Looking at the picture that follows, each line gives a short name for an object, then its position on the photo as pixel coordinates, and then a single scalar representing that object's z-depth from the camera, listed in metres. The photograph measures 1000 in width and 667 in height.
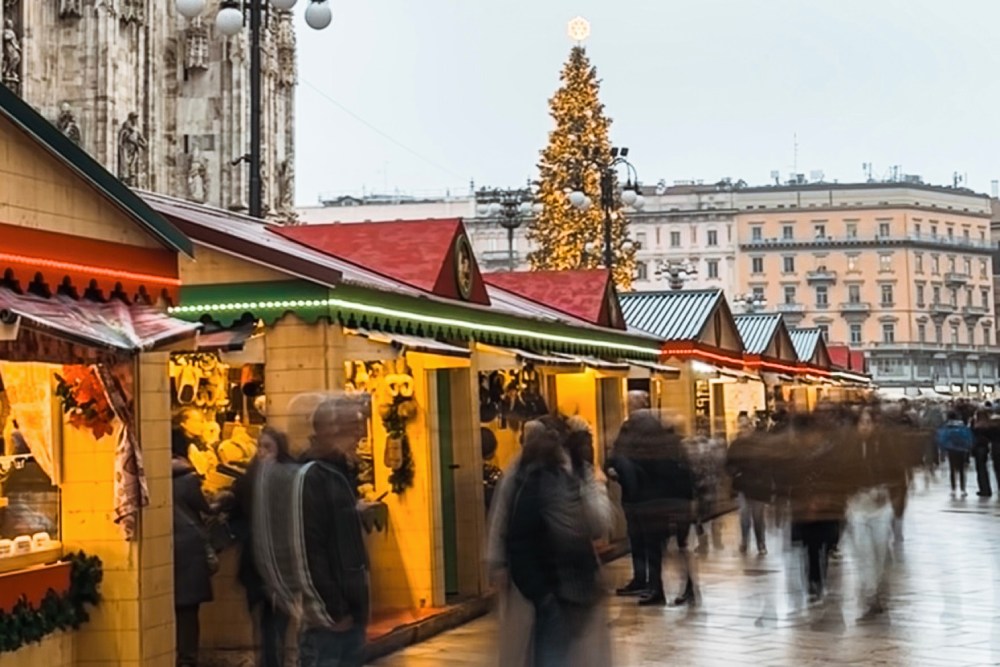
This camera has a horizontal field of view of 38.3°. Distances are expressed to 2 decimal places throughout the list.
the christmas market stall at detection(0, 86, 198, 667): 8.96
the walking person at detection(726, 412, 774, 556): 16.11
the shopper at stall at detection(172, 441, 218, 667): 10.68
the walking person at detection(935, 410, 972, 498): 31.47
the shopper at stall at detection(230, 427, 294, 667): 9.55
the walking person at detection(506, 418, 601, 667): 8.31
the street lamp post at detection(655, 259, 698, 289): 43.53
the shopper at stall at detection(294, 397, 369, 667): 7.25
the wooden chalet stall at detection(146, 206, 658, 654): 12.18
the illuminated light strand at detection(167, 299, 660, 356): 12.12
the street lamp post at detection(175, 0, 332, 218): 16.83
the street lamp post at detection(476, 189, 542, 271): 38.25
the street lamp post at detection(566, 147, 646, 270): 33.71
